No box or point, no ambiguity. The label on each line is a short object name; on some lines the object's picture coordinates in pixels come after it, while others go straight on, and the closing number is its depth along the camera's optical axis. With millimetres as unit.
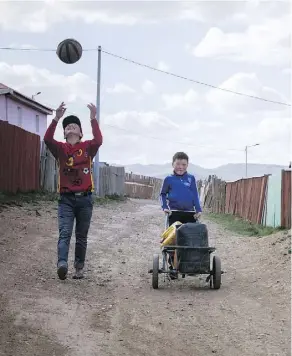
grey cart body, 7016
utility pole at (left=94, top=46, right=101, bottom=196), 27828
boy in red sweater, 7152
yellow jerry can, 7309
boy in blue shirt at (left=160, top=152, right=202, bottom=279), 7691
